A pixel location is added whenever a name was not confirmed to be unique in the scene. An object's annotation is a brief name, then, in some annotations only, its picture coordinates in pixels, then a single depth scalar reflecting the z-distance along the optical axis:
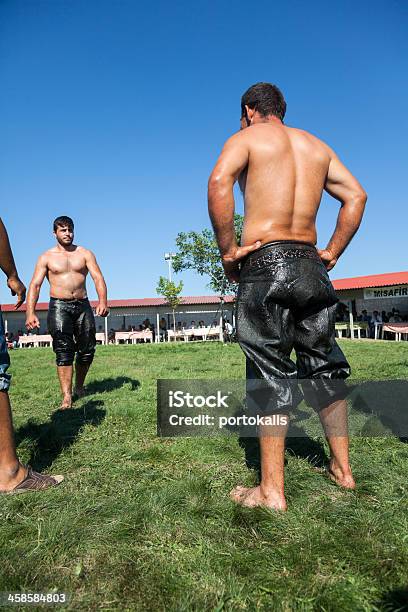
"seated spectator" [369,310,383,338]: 25.83
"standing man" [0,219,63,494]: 2.30
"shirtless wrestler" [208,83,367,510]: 2.13
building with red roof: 29.30
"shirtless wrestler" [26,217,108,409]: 5.05
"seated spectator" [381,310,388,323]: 27.53
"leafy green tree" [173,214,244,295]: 37.22
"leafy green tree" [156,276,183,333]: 36.24
